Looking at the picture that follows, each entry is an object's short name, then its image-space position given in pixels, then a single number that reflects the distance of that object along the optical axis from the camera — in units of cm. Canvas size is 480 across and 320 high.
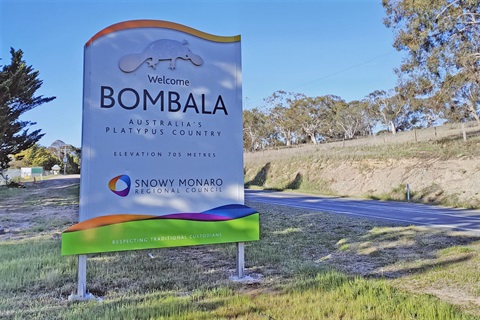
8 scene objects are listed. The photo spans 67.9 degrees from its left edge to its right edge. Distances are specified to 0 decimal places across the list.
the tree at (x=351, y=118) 6662
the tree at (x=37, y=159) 6875
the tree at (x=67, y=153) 6719
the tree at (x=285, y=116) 6612
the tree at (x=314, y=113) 6588
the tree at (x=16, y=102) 2155
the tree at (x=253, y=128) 7200
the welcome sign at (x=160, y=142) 425
